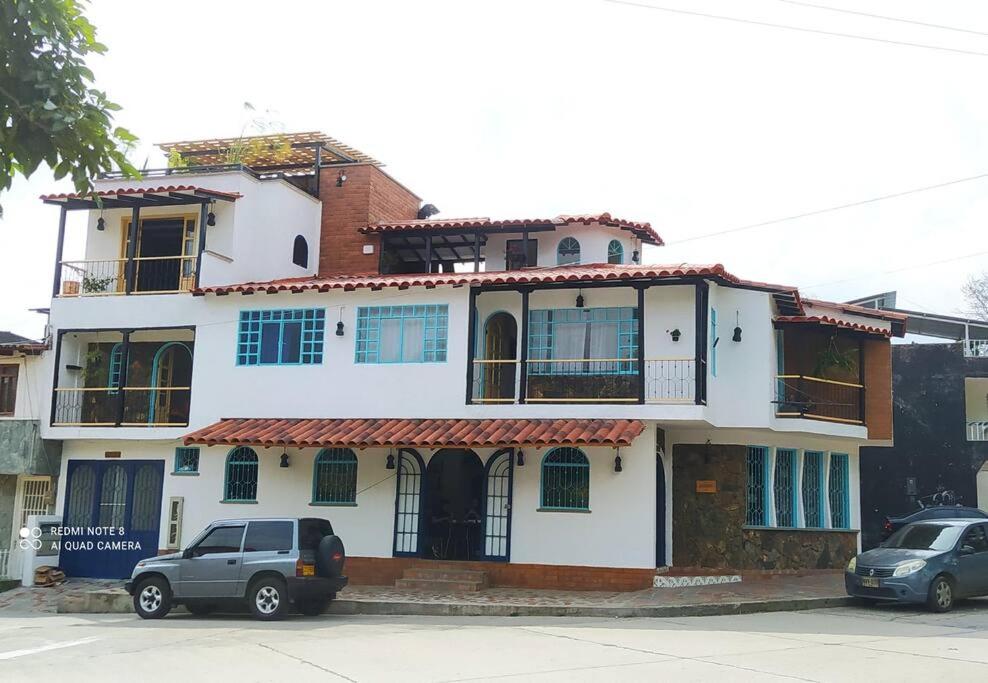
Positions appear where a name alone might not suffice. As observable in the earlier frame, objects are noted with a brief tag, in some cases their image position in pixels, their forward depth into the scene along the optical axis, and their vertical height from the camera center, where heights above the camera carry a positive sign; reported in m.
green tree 6.96 +2.60
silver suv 16.56 -1.42
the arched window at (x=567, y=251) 25.44 +5.95
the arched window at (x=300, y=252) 26.54 +5.97
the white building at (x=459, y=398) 20.02 +1.95
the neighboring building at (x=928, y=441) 30.39 +1.92
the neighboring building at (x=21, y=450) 23.61 +0.60
